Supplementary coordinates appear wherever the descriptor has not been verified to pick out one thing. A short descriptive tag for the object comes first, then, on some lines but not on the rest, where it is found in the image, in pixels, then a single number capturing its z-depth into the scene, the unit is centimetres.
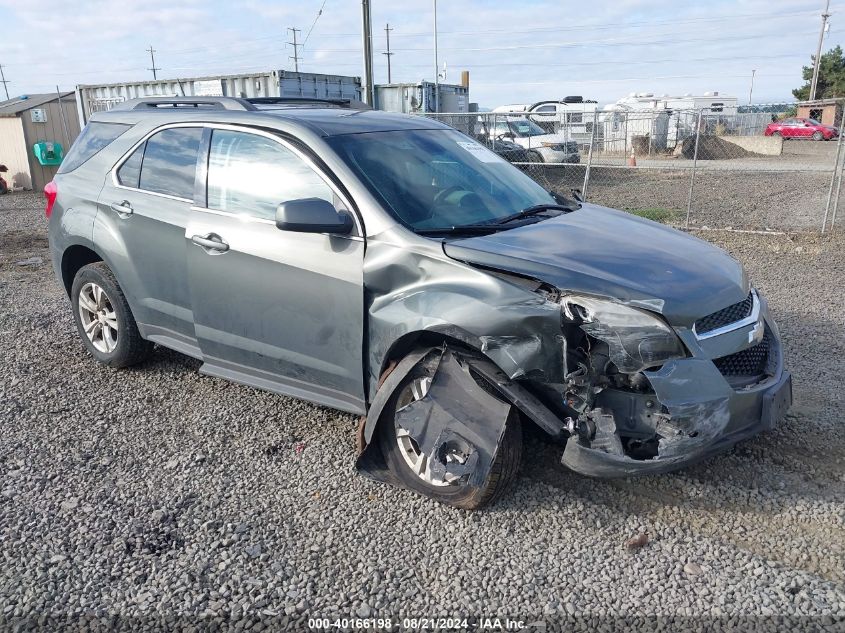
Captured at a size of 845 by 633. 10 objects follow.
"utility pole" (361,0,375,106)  1590
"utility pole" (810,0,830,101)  5016
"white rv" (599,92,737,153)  2267
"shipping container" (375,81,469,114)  2030
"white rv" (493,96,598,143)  1851
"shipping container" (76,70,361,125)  1761
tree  5291
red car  3491
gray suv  315
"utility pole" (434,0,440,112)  2102
